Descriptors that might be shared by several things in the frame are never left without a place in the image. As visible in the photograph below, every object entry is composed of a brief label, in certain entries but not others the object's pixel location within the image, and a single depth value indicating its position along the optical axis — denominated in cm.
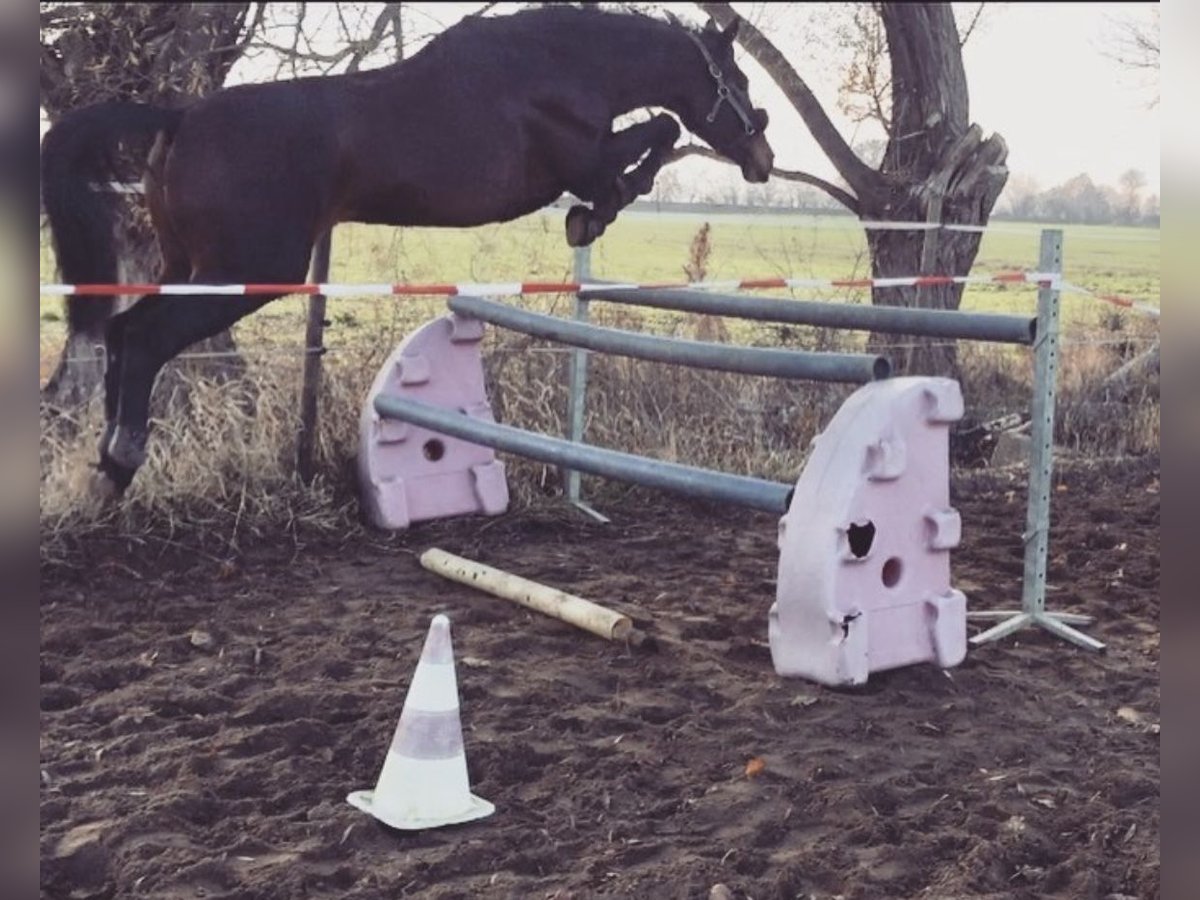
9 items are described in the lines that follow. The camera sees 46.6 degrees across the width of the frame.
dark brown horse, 428
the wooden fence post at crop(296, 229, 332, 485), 598
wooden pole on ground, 411
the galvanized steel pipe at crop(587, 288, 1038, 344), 425
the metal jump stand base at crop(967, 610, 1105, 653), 432
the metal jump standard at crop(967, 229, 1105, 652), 440
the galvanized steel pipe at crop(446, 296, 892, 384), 398
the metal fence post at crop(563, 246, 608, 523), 603
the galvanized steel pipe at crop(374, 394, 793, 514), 388
